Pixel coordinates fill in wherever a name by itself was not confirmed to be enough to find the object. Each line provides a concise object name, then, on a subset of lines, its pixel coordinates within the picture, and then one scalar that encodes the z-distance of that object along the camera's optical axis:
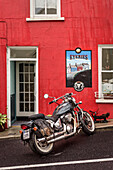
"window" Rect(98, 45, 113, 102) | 8.80
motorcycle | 5.35
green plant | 7.95
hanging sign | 8.73
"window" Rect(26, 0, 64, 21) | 8.70
